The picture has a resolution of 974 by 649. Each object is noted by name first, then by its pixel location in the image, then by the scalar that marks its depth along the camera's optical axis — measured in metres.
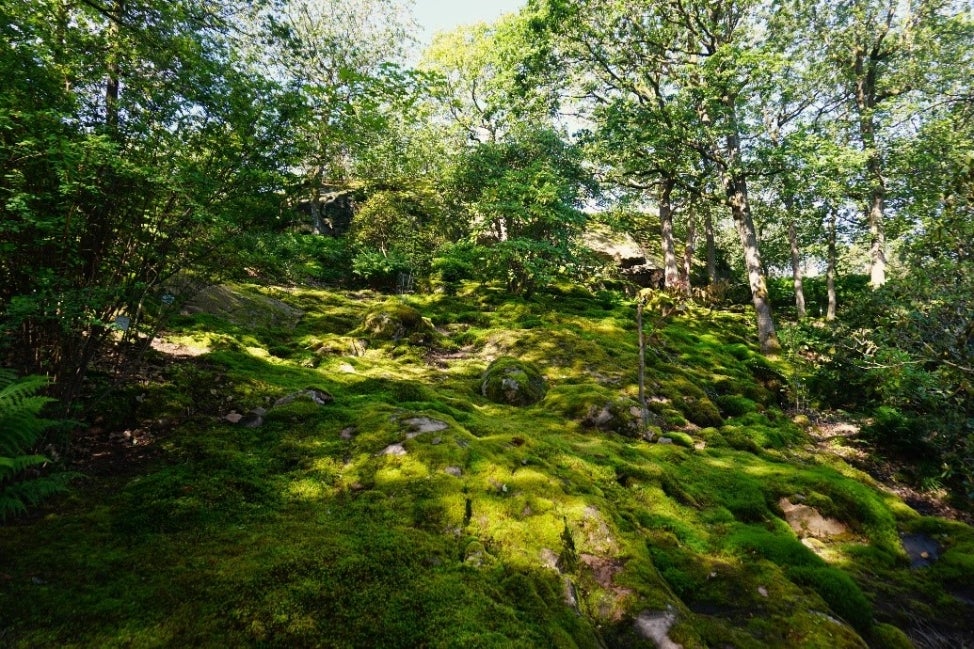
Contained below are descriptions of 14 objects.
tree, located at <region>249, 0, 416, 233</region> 5.40
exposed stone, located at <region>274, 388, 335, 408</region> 6.15
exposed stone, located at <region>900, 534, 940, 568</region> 5.81
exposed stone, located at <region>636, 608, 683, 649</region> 3.21
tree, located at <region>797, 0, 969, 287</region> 17.89
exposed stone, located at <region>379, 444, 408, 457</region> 4.92
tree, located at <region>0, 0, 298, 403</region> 3.86
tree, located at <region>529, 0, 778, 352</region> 14.11
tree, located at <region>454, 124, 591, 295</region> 16.12
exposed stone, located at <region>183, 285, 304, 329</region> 11.20
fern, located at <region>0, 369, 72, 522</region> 2.72
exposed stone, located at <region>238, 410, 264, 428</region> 5.45
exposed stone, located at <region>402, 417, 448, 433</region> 5.45
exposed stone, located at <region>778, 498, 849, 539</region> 6.06
